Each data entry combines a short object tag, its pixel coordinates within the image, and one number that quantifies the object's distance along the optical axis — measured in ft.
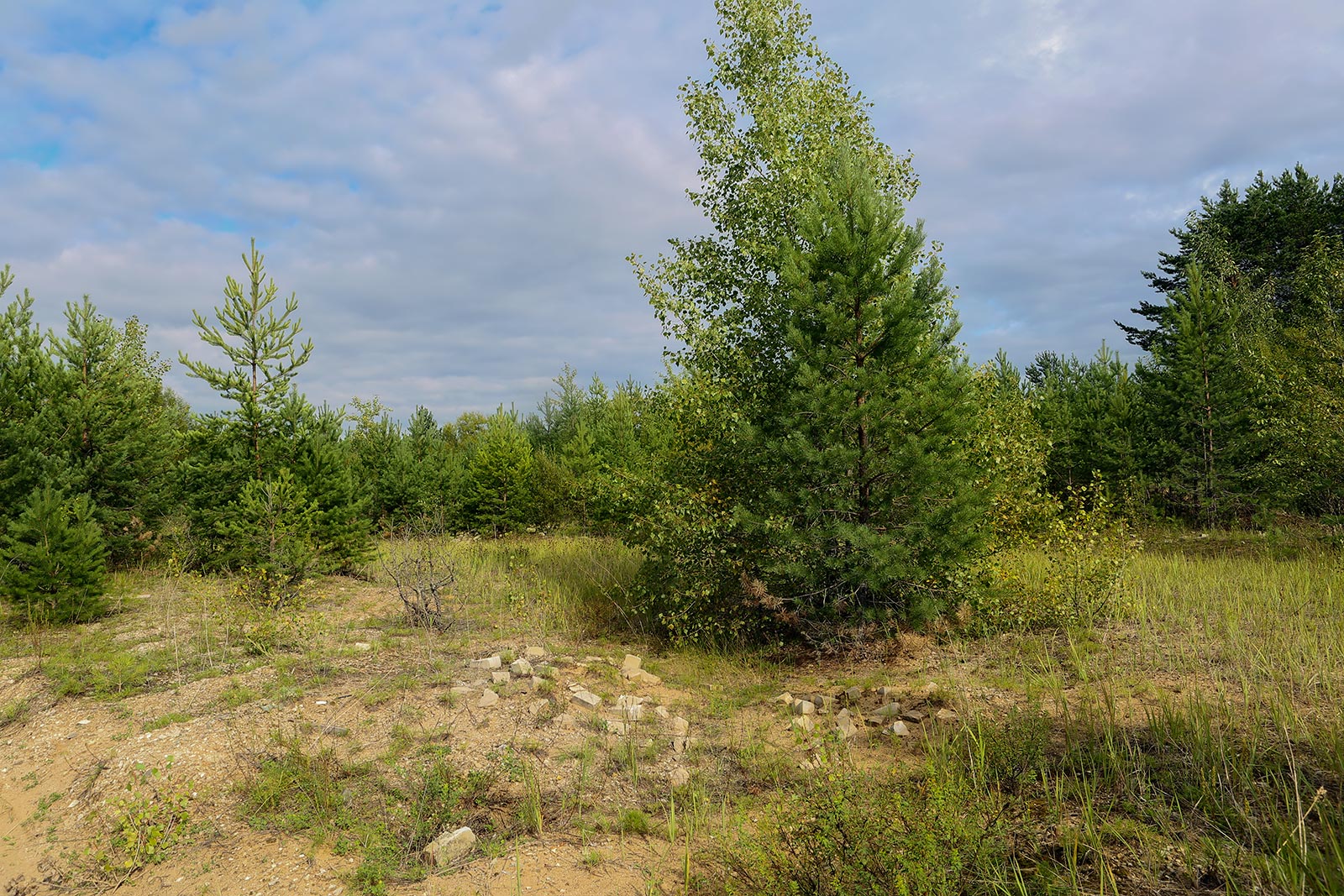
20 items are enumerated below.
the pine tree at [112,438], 41.78
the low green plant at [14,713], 23.09
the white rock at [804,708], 21.91
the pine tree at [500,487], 74.28
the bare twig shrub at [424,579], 33.47
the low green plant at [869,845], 11.48
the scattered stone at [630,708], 22.06
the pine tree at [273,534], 37.91
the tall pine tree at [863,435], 26.48
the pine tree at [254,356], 41.52
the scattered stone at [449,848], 14.37
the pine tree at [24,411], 38.68
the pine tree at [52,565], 32.73
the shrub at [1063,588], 28.14
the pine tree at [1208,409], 61.05
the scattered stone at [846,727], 18.81
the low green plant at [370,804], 14.78
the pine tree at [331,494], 43.88
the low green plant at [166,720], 21.47
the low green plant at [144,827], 15.29
